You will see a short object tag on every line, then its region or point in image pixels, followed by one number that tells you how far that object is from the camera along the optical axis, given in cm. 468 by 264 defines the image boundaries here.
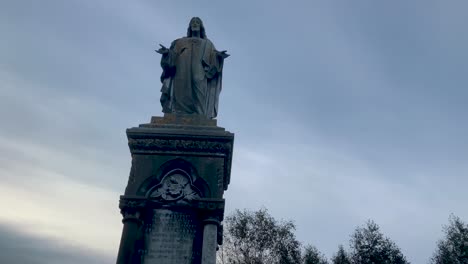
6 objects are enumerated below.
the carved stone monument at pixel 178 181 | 870
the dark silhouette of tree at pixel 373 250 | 3195
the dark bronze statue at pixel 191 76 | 1083
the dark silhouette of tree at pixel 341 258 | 3334
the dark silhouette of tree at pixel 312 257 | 3306
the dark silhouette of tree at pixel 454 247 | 3194
